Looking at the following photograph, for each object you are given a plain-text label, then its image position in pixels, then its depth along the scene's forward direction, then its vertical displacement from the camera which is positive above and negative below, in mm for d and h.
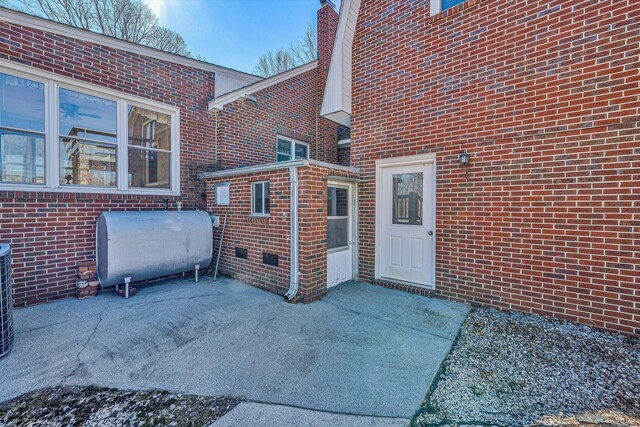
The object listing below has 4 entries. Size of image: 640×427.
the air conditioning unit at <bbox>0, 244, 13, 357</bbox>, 2805 -981
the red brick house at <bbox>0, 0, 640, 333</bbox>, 3531 +773
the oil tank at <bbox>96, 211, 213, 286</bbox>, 4349 -620
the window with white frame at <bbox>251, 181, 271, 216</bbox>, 5152 +175
